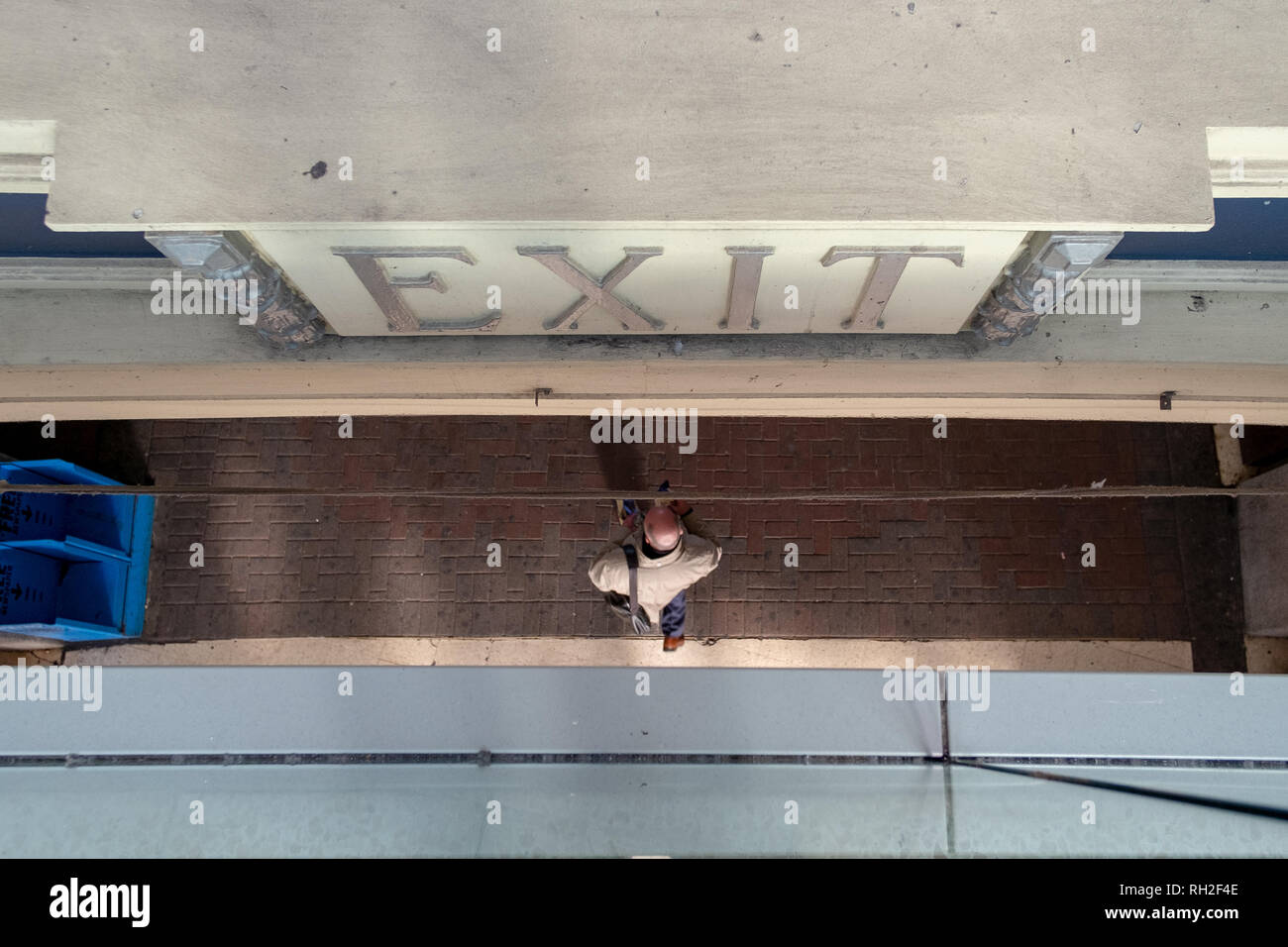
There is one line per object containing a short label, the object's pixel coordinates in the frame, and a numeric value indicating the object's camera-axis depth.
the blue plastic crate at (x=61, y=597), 4.41
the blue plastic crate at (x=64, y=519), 4.30
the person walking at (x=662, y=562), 4.11
